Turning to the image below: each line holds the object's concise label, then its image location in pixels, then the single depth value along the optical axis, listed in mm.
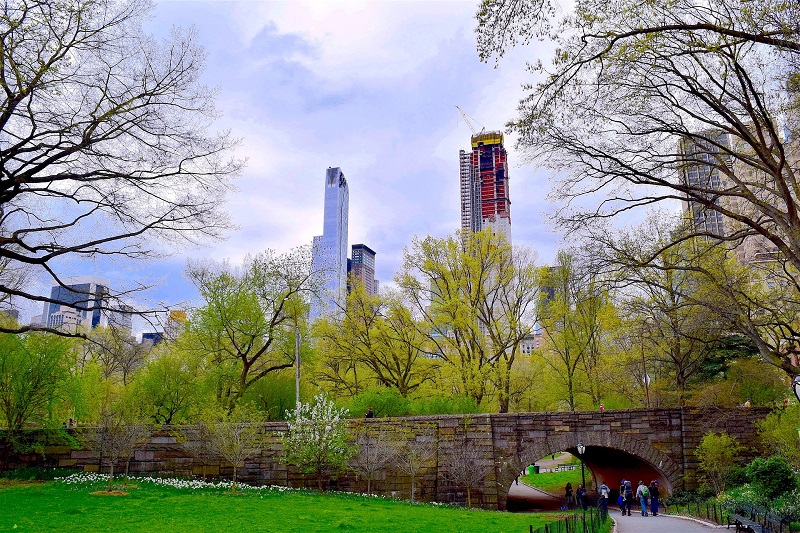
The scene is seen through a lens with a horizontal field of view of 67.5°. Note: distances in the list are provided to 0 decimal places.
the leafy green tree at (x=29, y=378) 19969
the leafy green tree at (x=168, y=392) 24547
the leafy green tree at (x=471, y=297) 28953
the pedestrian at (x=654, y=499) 20516
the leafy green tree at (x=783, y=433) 17859
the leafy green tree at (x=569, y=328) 30562
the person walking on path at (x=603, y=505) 15805
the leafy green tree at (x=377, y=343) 29062
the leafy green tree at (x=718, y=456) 21359
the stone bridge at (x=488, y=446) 21734
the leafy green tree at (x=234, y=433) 18828
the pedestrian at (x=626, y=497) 21438
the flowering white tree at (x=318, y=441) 20297
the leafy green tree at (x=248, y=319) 25562
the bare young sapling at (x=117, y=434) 17891
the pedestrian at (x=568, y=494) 25222
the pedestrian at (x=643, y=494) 20538
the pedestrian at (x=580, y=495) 23475
